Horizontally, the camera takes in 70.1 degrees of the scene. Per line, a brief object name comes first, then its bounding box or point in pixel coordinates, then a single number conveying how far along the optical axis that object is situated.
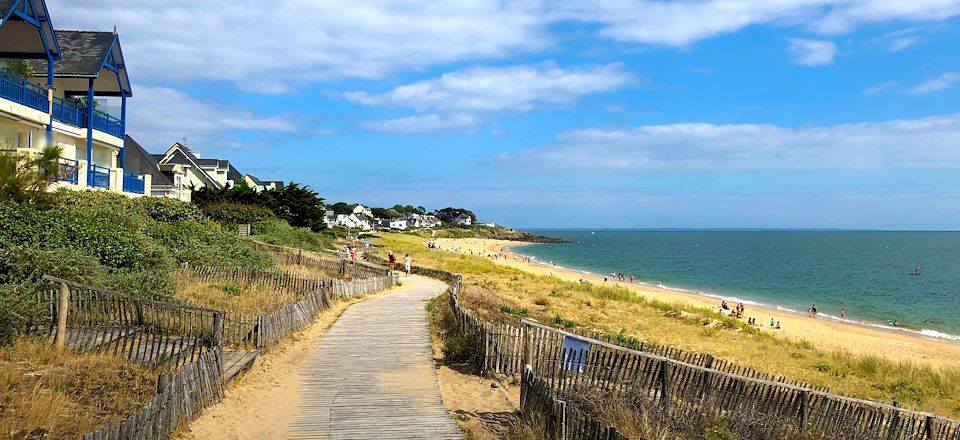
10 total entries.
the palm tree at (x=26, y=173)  16.50
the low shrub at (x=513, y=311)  23.86
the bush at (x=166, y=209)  30.00
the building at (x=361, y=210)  144.75
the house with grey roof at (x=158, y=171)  41.75
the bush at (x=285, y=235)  42.66
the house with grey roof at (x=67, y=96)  23.38
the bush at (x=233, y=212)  43.38
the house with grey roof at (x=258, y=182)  77.25
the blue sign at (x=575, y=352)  11.56
